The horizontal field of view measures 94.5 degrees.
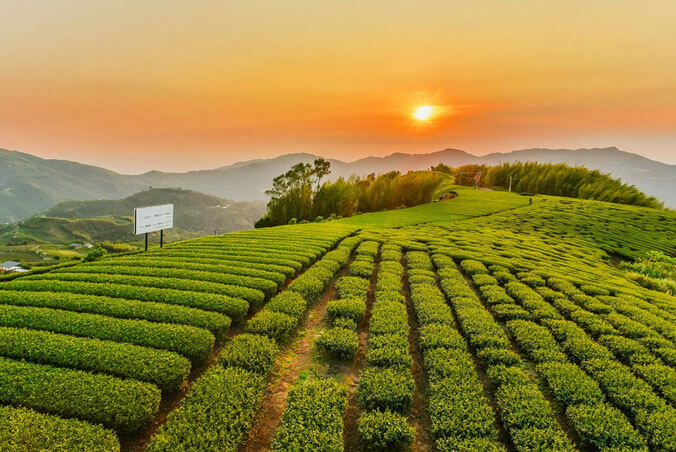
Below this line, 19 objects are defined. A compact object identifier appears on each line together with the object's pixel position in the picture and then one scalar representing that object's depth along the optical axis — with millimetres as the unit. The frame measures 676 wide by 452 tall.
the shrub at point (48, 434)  4172
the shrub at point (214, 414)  4477
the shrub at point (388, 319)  7797
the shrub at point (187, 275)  9867
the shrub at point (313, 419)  4570
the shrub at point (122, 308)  7594
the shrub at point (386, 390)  5551
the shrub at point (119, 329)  6586
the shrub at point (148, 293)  8406
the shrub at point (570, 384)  5805
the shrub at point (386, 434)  4820
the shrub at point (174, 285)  9148
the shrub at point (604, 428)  4895
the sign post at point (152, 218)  13680
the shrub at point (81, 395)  4801
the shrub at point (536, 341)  7156
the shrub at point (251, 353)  6340
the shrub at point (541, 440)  4750
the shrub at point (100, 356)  5688
